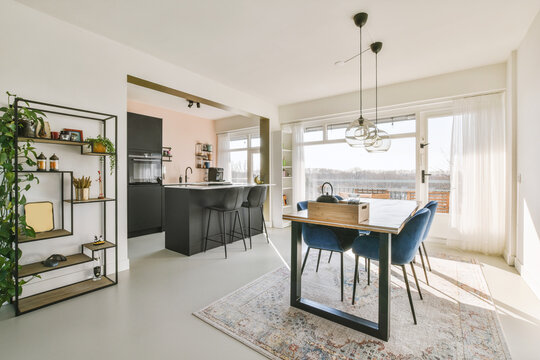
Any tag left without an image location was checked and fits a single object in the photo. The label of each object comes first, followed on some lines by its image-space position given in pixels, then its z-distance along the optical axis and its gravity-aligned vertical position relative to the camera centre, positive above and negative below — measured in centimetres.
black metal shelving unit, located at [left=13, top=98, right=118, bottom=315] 218 -70
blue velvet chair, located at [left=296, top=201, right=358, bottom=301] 240 -59
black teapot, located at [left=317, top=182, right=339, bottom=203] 203 -16
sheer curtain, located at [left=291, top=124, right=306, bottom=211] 572 +22
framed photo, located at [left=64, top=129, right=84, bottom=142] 254 +46
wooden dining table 179 -70
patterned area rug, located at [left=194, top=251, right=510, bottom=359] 170 -115
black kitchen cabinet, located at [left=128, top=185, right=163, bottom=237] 477 -59
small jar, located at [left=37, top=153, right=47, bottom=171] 231 +16
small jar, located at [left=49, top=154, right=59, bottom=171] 240 +16
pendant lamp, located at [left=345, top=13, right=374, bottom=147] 261 +49
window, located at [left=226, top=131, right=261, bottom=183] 698 +64
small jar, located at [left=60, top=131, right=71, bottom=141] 246 +42
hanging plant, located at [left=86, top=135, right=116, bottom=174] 265 +36
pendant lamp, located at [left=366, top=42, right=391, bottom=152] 270 +43
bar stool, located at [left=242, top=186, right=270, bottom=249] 414 -30
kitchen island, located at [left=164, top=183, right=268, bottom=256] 376 -58
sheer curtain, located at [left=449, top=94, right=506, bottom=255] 370 +6
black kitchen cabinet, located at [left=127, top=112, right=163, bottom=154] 480 +92
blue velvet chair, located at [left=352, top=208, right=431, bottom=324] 202 -54
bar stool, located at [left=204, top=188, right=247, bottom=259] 376 -37
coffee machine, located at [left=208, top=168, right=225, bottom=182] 516 +8
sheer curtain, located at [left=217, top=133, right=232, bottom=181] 739 +70
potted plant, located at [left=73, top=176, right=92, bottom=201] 258 -10
